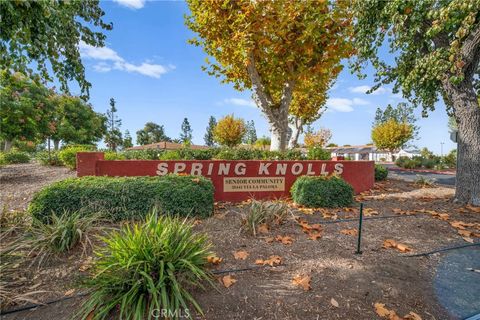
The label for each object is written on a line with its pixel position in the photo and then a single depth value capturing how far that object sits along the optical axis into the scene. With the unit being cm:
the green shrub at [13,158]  1755
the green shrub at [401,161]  2446
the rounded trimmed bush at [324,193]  634
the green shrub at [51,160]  1487
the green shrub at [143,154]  849
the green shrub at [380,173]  1108
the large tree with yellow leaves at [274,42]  970
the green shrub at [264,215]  445
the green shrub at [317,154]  969
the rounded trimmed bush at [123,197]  477
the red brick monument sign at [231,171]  678
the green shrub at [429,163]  2380
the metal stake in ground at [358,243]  384
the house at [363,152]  5286
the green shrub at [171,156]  840
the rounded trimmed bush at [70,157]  1216
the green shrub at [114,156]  831
